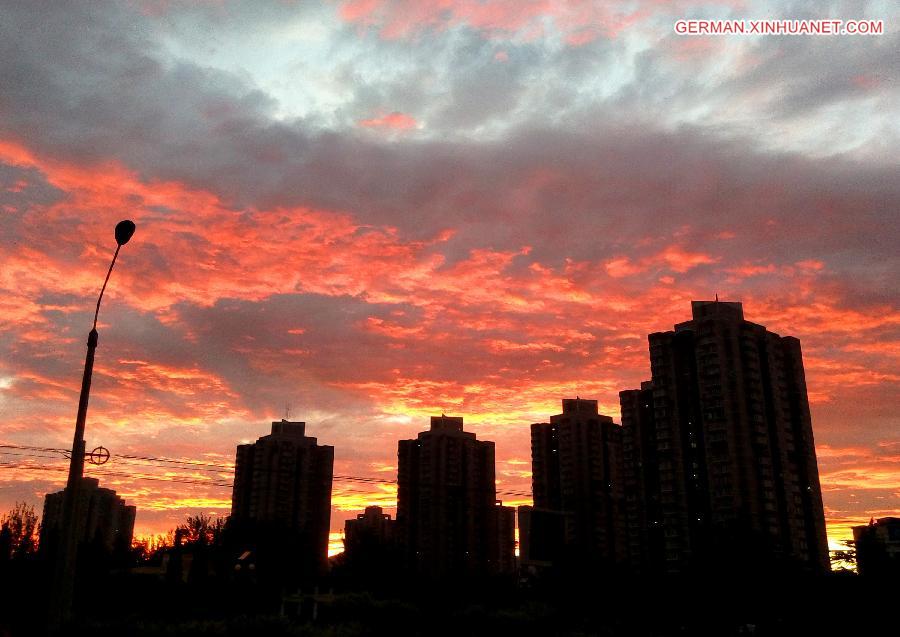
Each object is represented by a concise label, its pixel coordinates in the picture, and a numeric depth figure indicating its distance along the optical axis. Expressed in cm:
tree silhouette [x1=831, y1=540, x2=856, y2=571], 6506
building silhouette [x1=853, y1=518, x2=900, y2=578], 4362
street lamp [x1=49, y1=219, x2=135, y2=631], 1345
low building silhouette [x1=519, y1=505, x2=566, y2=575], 5966
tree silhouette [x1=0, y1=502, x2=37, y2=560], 6191
